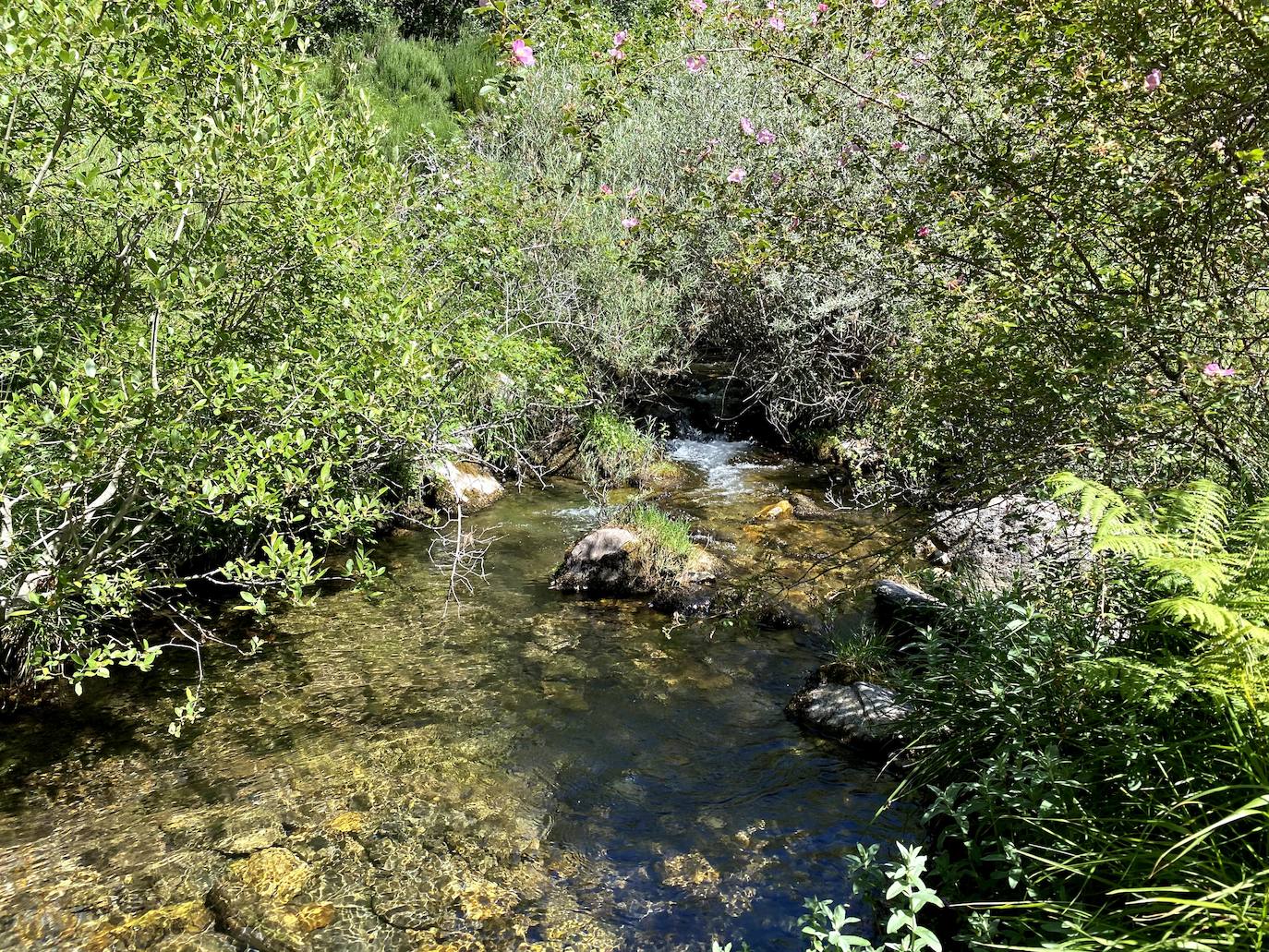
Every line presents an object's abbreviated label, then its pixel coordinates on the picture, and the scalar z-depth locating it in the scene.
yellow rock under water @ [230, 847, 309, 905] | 4.30
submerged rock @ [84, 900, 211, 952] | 3.93
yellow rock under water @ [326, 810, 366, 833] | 4.80
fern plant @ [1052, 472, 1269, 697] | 2.40
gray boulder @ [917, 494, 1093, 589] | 4.39
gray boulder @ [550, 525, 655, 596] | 8.30
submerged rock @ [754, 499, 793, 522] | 10.29
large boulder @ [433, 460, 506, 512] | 10.39
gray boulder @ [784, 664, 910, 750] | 5.52
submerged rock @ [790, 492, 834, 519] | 10.21
